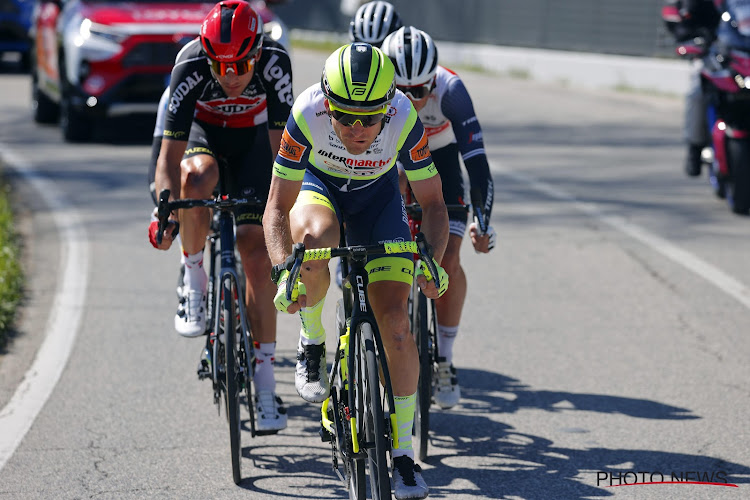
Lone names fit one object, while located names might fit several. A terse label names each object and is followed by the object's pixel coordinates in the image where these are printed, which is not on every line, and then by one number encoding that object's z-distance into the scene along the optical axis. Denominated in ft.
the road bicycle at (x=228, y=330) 36.01
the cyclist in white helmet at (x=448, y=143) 39.65
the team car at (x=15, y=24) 154.10
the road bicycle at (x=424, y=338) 37.93
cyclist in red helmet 38.50
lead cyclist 31.17
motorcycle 74.23
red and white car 97.66
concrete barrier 146.10
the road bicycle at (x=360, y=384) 30.04
